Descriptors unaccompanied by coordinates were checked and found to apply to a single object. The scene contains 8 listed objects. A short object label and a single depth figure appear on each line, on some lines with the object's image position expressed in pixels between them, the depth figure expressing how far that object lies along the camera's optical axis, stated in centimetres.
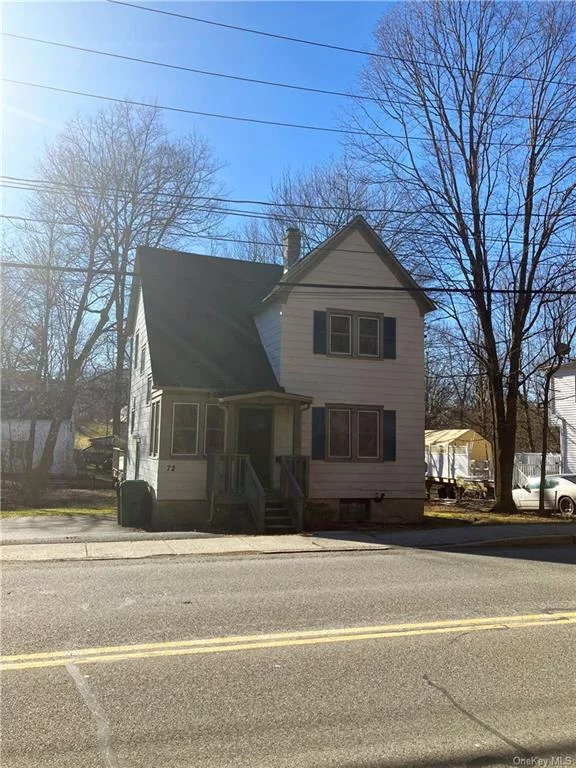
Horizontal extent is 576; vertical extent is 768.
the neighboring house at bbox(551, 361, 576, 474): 3309
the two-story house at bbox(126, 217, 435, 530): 1653
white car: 2021
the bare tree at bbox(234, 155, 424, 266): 2923
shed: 3206
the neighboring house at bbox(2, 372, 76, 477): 2720
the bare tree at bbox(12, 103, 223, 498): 2595
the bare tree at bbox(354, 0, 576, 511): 2006
